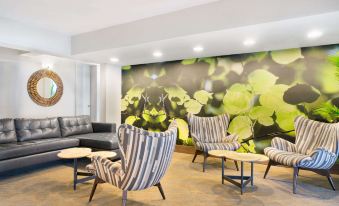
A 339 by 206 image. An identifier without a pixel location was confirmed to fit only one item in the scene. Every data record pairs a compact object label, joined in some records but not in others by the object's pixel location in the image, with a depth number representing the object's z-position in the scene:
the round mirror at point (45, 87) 5.27
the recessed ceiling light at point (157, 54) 4.65
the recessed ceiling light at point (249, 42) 3.68
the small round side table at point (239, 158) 3.01
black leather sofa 3.51
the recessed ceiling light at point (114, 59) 5.34
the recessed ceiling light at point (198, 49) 4.19
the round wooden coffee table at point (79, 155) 3.03
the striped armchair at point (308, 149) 3.07
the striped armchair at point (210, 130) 4.38
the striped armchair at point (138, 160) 2.29
